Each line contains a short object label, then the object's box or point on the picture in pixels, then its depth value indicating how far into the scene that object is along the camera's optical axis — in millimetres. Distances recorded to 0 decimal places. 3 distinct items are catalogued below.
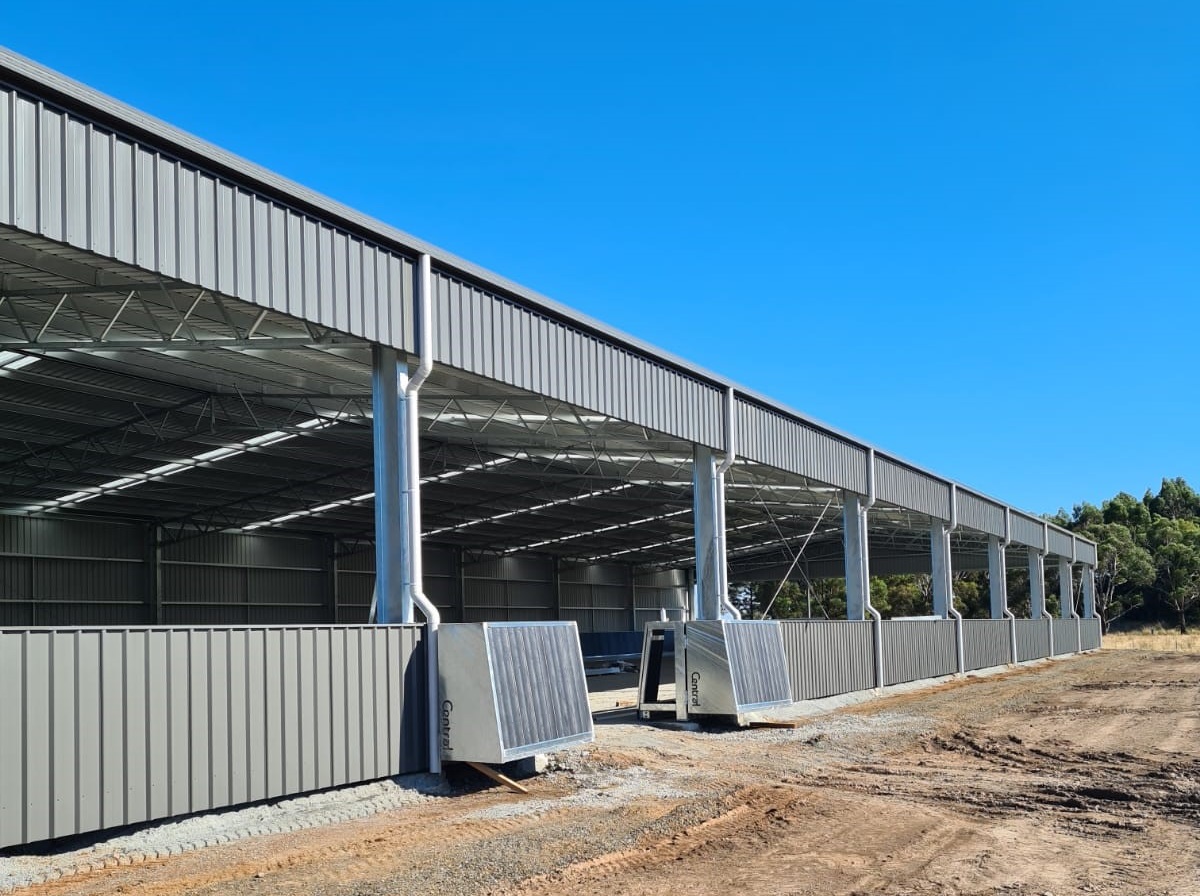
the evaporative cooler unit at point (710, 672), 22781
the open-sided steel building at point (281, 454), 12070
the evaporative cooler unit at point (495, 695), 15523
